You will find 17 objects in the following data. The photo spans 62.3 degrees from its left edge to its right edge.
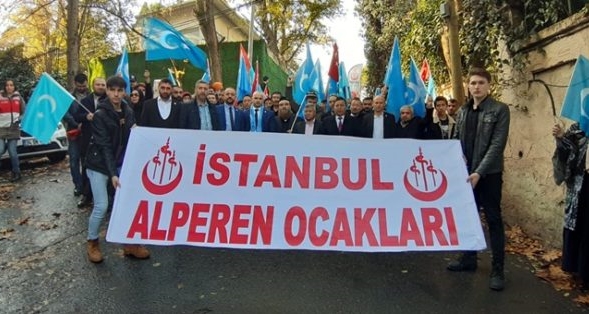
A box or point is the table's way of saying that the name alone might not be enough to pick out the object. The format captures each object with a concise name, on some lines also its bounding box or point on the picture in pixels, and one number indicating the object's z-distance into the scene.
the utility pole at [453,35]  7.34
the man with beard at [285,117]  7.35
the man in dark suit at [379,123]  6.40
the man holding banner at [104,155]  4.78
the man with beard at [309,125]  6.57
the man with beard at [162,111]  6.44
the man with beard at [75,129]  7.06
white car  10.22
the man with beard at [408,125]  6.41
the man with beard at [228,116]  7.14
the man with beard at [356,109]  6.88
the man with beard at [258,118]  7.18
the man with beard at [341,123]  6.60
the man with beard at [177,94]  8.17
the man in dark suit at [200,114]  6.39
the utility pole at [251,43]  18.31
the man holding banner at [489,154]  4.33
